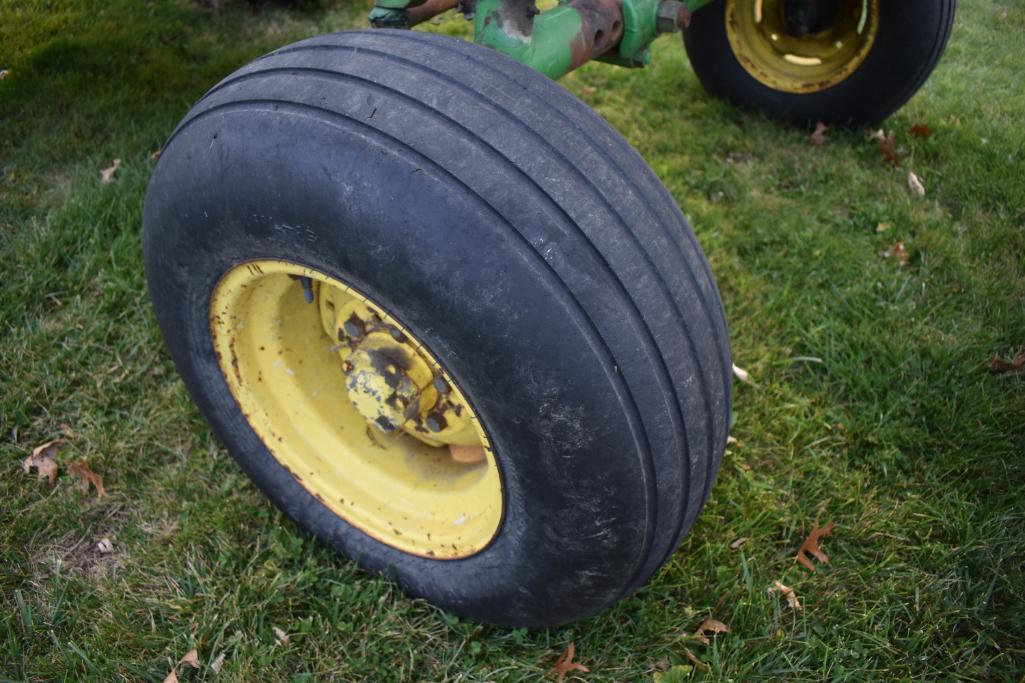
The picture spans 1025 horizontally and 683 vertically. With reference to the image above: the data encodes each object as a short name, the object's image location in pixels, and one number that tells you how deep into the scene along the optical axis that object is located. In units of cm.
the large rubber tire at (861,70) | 309
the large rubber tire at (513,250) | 116
